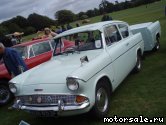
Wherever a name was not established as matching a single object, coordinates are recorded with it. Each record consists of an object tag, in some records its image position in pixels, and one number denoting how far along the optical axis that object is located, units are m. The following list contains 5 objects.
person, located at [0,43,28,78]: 3.94
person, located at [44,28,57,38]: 7.44
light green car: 2.77
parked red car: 4.51
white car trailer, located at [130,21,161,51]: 5.48
